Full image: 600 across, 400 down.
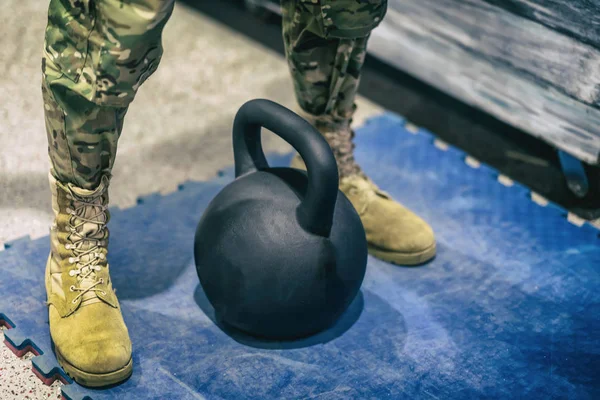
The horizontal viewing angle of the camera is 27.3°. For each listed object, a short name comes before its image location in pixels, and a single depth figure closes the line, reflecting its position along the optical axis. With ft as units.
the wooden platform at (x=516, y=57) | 6.72
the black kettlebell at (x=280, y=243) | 5.31
